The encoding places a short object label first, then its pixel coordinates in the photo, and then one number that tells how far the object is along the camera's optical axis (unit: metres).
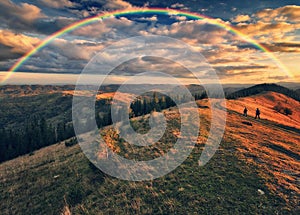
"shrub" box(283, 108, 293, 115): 97.32
